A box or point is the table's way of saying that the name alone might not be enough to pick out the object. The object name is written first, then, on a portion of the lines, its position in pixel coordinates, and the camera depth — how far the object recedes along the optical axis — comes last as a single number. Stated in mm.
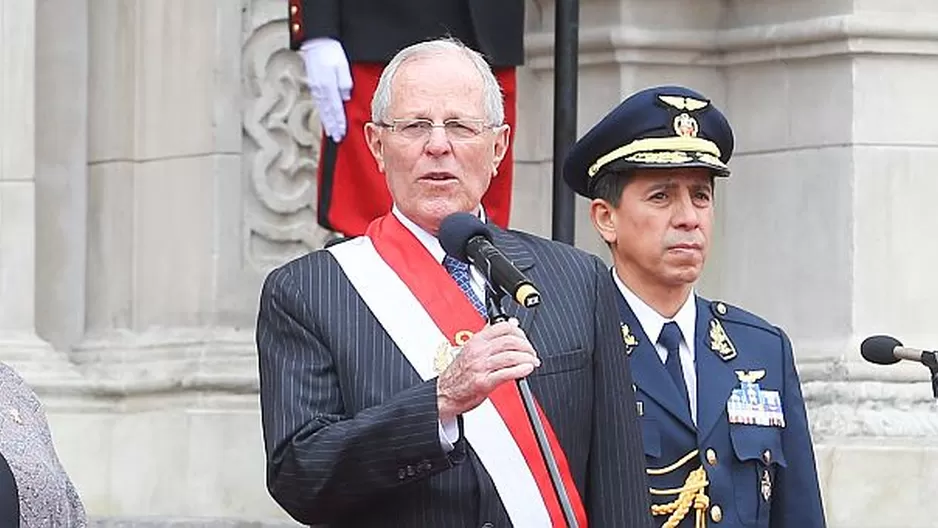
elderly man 10117
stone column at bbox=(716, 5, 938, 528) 16781
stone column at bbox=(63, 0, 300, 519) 18078
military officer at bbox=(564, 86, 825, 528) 11445
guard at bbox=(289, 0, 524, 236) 15461
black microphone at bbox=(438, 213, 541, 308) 9344
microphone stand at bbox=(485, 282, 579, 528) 9484
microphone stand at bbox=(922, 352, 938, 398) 10945
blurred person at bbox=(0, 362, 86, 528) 7844
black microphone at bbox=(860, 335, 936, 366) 11383
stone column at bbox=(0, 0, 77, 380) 17953
